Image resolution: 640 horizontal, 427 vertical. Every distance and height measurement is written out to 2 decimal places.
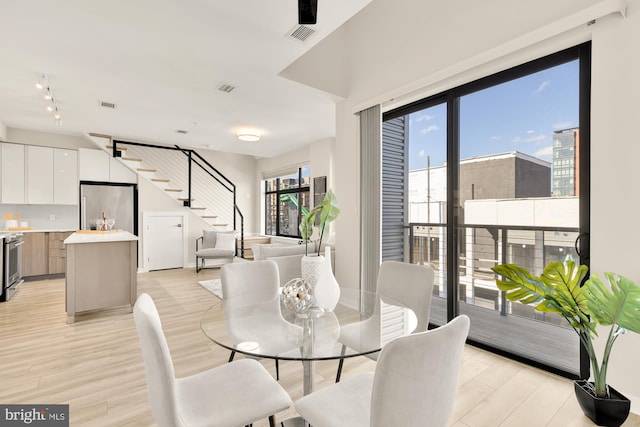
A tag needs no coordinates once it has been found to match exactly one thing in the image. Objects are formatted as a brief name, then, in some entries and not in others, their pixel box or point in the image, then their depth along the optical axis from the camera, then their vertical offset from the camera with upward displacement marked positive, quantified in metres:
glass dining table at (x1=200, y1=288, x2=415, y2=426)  1.36 -0.61
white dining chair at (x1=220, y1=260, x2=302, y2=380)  1.49 -0.61
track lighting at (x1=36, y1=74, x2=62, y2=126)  3.50 +1.52
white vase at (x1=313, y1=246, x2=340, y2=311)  1.84 -0.47
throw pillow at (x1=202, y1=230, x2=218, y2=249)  6.82 -0.58
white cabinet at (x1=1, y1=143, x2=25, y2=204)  5.39 +0.70
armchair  6.34 -0.73
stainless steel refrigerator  6.02 +0.20
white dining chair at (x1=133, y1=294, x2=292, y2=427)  1.01 -0.77
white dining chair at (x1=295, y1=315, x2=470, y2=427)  0.87 -0.50
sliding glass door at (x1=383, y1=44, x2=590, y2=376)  2.40 +0.22
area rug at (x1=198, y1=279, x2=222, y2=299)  4.73 -1.23
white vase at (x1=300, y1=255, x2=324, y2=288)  1.92 -0.35
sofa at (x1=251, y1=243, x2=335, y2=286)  3.81 -0.56
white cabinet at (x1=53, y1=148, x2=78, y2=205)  5.85 +0.71
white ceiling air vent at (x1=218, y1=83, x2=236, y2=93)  3.71 +1.55
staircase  6.36 +0.86
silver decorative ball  1.61 -0.45
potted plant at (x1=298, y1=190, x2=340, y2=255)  2.58 -0.03
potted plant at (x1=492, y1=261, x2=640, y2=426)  1.60 -0.52
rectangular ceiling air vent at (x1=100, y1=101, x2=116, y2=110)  4.30 +1.55
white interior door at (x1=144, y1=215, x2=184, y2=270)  6.51 -0.63
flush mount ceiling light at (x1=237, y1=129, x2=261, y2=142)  5.49 +1.42
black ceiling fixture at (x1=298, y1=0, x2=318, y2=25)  1.84 +1.24
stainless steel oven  4.13 -0.75
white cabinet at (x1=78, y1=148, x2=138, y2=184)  5.97 +0.91
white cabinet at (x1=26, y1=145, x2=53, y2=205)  5.61 +0.71
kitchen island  3.50 -0.71
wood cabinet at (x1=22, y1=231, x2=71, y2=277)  5.36 -0.73
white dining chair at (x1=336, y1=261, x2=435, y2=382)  1.52 -0.57
